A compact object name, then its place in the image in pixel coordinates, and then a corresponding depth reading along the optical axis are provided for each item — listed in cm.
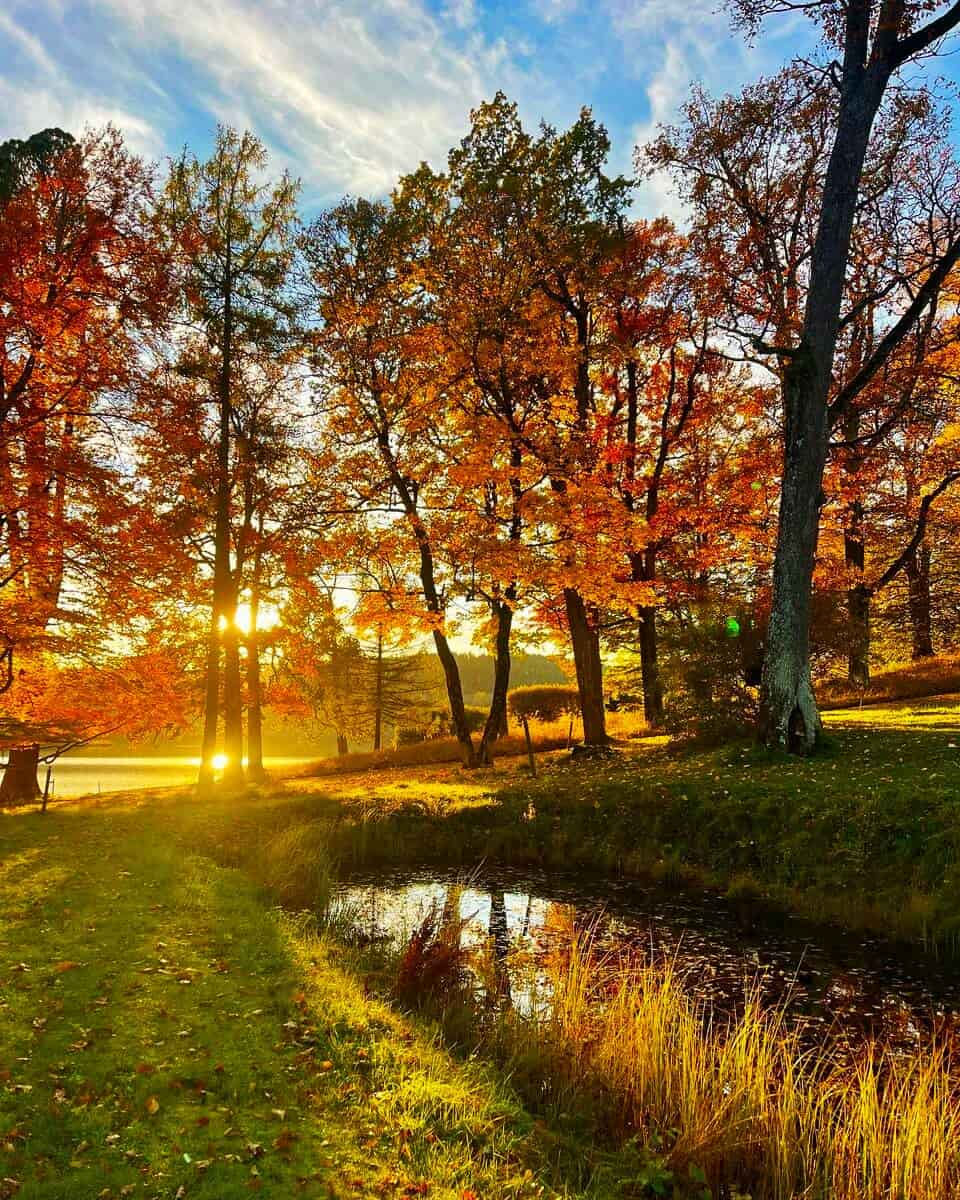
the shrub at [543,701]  3316
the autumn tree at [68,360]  1297
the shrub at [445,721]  3388
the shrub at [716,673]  1605
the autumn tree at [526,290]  1780
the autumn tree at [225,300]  1870
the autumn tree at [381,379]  1883
